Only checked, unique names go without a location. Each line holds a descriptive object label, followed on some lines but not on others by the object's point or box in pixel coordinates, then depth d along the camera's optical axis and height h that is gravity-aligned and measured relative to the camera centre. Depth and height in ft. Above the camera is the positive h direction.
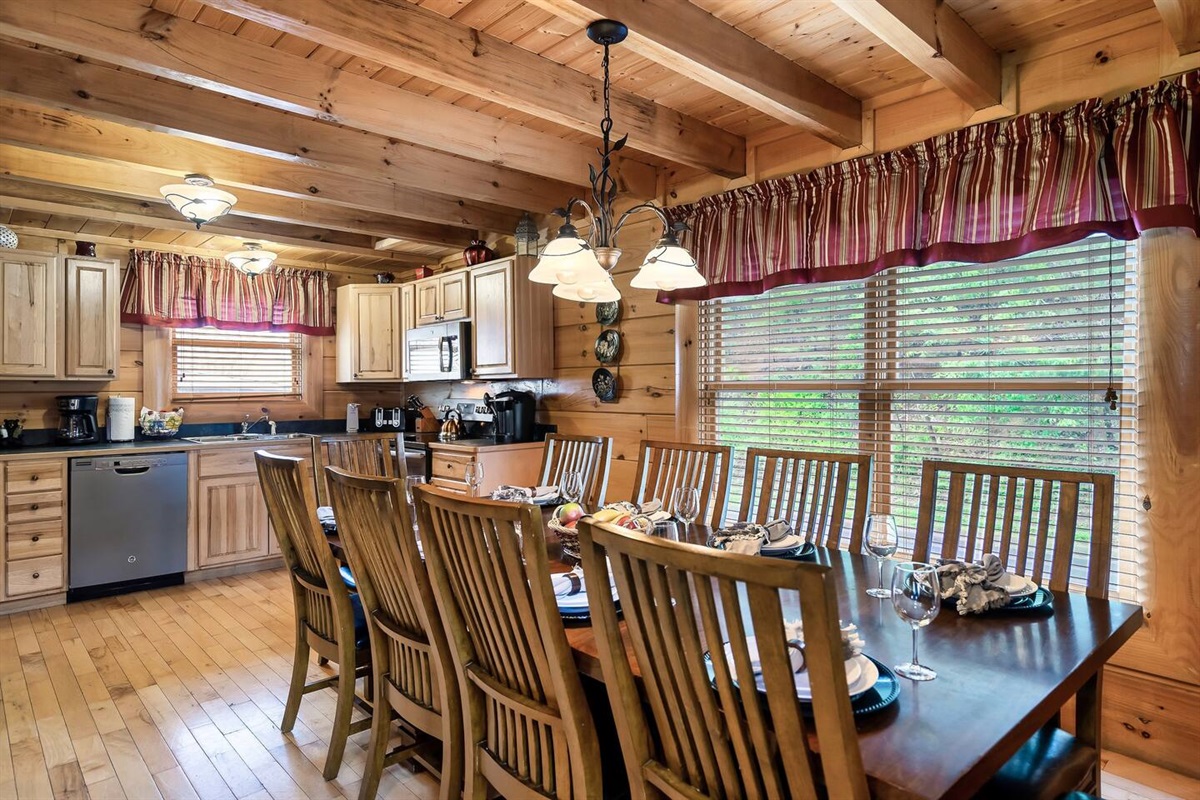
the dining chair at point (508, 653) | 4.30 -1.80
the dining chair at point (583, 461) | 9.68 -0.99
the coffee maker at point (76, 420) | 14.17 -0.55
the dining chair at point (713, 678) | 2.83 -1.35
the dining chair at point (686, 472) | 8.55 -1.02
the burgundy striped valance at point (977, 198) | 7.08 +2.47
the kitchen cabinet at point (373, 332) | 17.61 +1.62
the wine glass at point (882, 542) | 5.51 -1.22
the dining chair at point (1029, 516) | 5.62 -1.09
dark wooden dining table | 3.13 -1.66
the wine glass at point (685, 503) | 6.71 -1.06
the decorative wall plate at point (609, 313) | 13.00 +1.58
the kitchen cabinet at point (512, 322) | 14.06 +1.53
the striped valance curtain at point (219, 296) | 15.39 +2.39
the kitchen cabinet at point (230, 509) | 14.28 -2.47
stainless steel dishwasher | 12.80 -2.52
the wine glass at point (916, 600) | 4.05 -1.23
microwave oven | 15.31 +0.99
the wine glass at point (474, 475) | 8.14 -0.97
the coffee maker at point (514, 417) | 14.56 -0.48
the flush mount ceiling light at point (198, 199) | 10.19 +2.97
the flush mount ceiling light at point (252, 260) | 14.46 +2.87
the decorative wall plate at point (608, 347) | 13.01 +0.93
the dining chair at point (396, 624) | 5.38 -2.02
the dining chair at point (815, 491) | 7.39 -1.11
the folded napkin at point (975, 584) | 5.07 -1.45
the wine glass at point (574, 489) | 8.64 -1.20
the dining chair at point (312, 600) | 6.82 -2.21
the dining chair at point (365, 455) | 9.61 -0.87
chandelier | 6.40 +1.29
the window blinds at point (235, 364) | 16.47 +0.78
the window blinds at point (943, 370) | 7.78 +0.35
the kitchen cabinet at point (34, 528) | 12.21 -2.45
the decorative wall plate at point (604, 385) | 13.10 +0.19
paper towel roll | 14.57 -0.53
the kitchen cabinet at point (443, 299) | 15.41 +2.25
